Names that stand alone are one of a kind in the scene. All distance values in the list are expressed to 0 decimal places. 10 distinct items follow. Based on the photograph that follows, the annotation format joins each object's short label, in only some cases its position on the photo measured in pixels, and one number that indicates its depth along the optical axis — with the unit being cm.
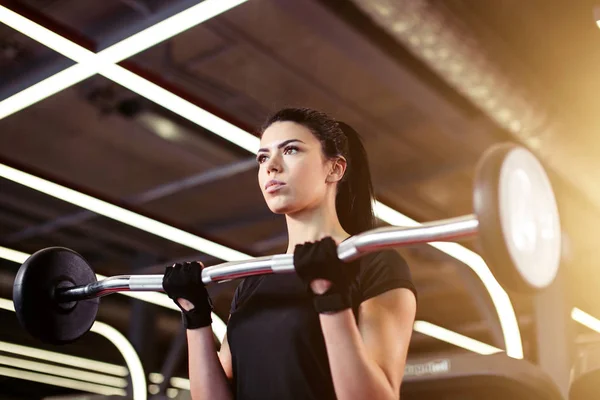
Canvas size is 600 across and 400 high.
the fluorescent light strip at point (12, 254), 546
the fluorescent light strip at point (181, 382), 1129
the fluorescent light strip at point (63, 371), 949
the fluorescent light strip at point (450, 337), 818
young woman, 128
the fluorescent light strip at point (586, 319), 660
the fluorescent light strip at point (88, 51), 300
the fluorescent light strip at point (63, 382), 1038
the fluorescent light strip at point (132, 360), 630
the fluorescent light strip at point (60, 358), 838
